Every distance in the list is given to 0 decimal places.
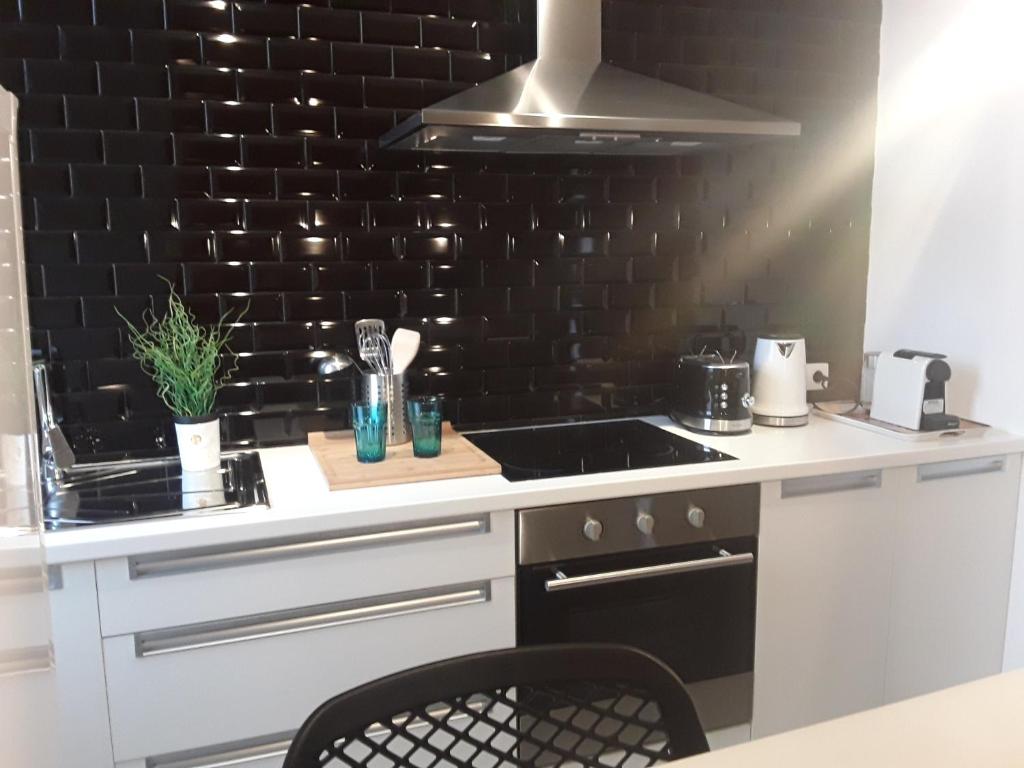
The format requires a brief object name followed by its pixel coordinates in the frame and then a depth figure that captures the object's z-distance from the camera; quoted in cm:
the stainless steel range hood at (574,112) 178
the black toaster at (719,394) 226
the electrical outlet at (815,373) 265
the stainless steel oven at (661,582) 185
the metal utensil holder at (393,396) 211
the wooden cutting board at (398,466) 184
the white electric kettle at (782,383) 237
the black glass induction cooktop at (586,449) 198
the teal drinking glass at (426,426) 199
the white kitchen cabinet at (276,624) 161
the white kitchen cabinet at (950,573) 218
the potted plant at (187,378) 190
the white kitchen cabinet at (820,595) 205
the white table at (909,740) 81
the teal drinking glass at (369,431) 195
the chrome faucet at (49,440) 190
